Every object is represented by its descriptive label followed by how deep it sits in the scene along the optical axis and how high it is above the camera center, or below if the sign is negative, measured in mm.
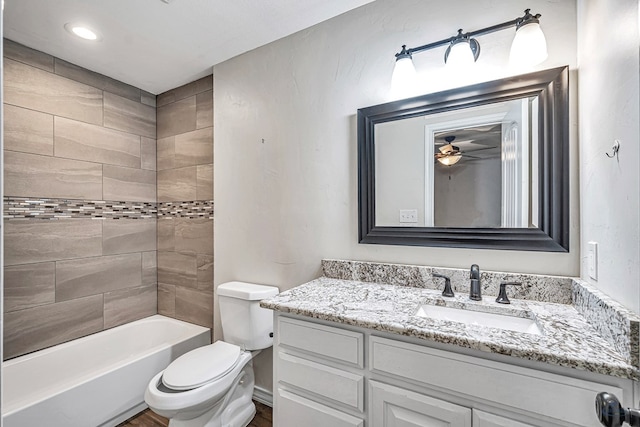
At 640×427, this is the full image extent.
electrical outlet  1116 -179
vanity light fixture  1286 +717
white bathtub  1631 -1007
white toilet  1525 -841
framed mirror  1320 +209
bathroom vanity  880 -479
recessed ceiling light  1863 +1100
